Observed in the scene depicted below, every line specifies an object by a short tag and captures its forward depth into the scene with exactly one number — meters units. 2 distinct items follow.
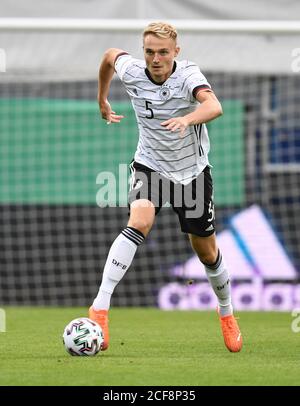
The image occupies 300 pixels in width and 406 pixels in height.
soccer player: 13.49
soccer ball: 12.80
